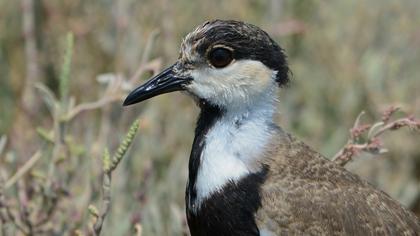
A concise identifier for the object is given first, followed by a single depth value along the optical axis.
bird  6.30
